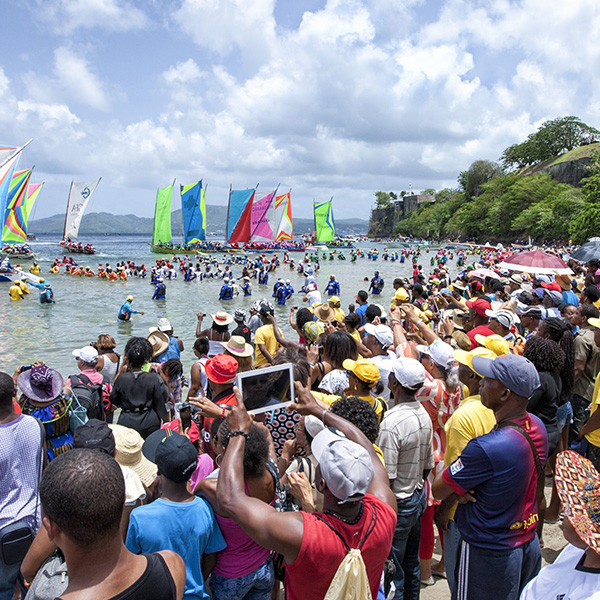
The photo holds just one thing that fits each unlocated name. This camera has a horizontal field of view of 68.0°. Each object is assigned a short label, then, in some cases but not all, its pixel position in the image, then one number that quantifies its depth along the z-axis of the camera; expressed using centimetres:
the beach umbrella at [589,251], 1111
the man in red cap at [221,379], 328
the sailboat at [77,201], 4669
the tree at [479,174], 9262
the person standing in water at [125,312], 1526
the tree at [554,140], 7431
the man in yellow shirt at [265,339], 577
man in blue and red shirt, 217
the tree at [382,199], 15030
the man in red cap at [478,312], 615
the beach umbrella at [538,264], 960
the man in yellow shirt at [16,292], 1939
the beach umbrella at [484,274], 1161
